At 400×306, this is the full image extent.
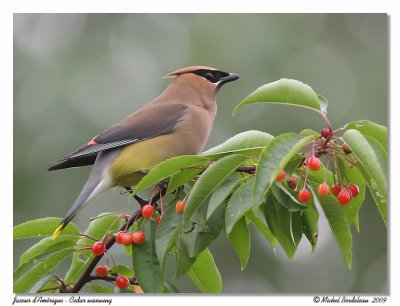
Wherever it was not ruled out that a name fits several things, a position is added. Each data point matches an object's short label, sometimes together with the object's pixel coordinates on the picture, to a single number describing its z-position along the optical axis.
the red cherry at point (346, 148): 4.23
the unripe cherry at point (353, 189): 4.51
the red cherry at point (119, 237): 4.78
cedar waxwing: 5.99
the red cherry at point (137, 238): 4.73
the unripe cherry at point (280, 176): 4.09
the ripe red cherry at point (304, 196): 4.28
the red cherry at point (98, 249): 4.79
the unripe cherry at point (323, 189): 4.34
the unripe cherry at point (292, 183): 4.50
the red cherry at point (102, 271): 5.01
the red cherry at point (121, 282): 4.90
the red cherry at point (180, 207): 4.54
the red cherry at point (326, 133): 4.15
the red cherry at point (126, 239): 4.73
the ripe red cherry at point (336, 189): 4.49
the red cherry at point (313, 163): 4.16
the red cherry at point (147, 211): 4.83
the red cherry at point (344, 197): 4.38
